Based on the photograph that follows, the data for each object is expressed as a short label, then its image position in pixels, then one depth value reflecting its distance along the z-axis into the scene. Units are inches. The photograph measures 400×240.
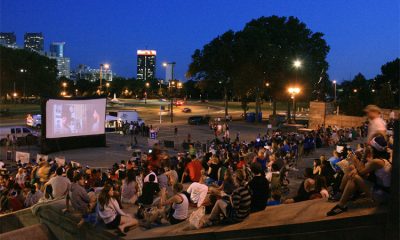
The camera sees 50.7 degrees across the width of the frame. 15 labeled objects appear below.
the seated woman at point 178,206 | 316.2
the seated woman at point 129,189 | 385.7
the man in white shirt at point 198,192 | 352.8
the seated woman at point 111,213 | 304.3
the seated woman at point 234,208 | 285.9
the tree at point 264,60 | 2031.3
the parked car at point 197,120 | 2012.8
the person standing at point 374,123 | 269.0
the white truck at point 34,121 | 1625.2
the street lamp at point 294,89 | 1441.9
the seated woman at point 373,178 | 249.8
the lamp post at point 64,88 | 4637.1
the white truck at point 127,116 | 1654.8
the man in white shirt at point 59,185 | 405.3
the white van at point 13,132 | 1216.8
